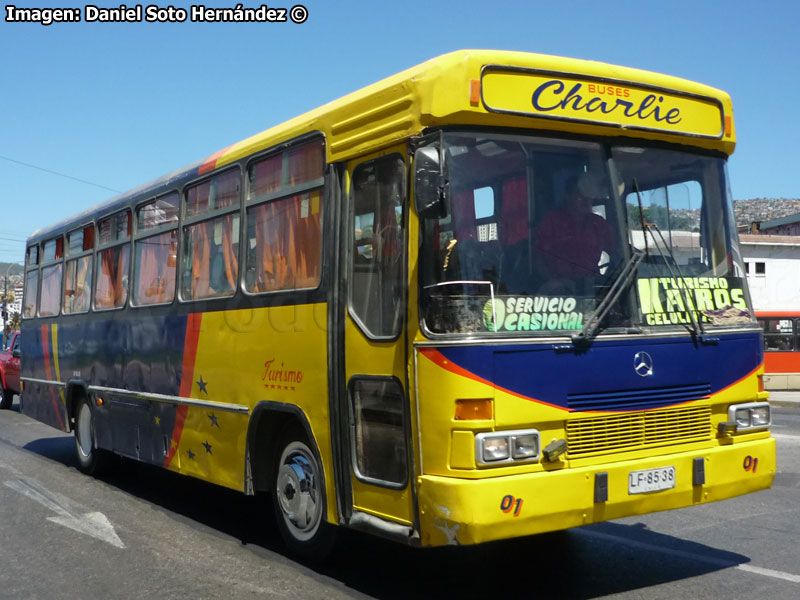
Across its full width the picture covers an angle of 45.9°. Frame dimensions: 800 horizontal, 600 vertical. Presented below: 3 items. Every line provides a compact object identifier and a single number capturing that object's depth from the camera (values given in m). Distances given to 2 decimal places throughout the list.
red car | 22.23
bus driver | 5.50
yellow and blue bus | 5.22
